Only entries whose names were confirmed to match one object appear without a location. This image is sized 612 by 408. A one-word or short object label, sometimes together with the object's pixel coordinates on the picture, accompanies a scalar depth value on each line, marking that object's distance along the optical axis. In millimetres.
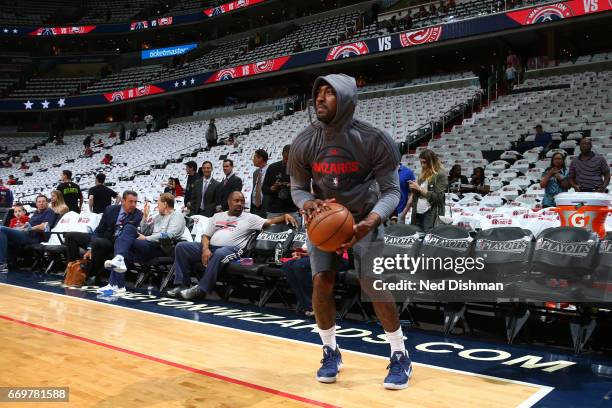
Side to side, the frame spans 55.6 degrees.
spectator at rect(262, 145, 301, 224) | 6184
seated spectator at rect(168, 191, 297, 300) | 5883
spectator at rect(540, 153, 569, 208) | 6332
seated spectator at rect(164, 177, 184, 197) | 11109
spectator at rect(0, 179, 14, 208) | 11070
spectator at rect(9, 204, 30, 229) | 9477
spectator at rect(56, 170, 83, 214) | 9633
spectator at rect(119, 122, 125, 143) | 28083
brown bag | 7094
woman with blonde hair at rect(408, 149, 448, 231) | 5727
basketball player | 2969
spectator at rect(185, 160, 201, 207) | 8602
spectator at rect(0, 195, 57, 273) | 8727
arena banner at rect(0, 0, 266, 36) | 33500
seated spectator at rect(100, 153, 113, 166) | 23141
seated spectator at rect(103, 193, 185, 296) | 6518
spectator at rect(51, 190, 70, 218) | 8719
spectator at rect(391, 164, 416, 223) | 5918
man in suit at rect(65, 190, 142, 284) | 6945
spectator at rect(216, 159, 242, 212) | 6957
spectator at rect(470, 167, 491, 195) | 8656
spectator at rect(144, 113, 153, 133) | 29278
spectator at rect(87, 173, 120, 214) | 8719
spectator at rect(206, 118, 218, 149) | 19844
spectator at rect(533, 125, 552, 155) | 11110
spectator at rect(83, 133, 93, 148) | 27625
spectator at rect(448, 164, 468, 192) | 8641
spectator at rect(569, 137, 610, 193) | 6043
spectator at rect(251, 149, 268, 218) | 6619
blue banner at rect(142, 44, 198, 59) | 34812
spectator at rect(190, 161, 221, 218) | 7246
